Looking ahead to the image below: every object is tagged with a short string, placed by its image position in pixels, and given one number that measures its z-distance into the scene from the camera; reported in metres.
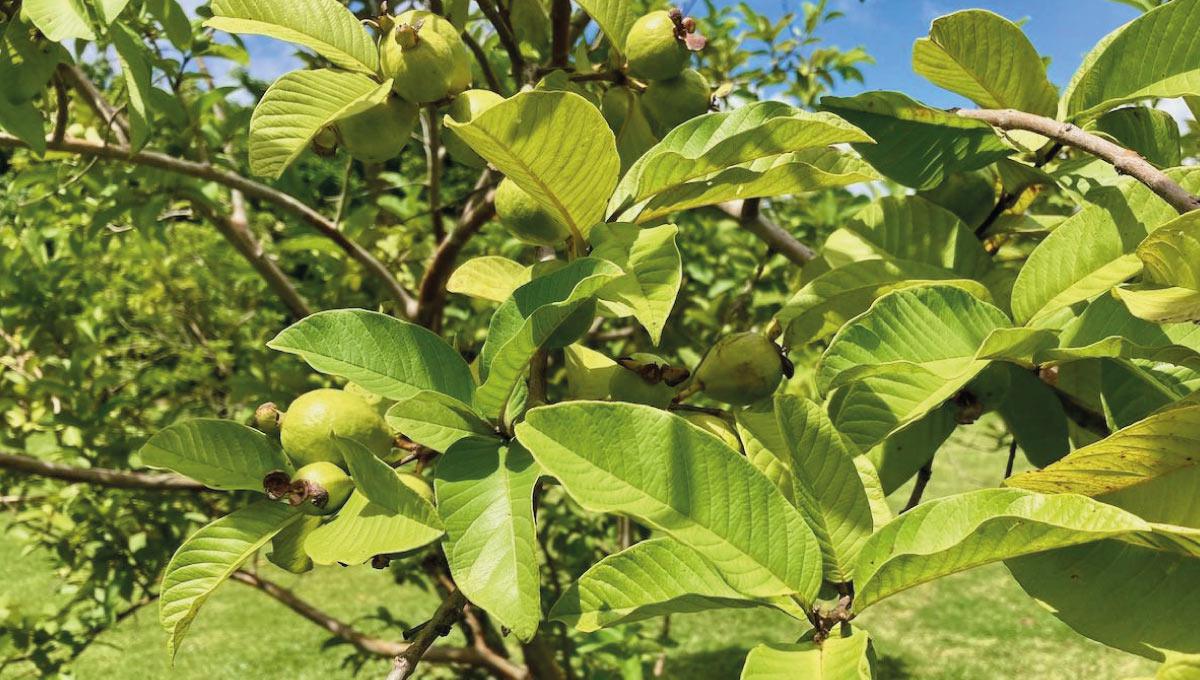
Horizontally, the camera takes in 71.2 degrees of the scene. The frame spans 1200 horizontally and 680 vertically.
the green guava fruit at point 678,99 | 0.95
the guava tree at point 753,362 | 0.58
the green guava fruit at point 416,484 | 0.77
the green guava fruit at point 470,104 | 0.80
